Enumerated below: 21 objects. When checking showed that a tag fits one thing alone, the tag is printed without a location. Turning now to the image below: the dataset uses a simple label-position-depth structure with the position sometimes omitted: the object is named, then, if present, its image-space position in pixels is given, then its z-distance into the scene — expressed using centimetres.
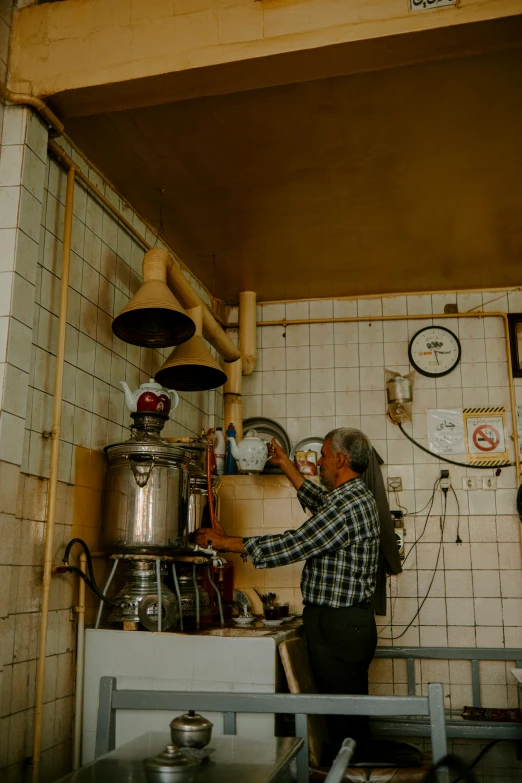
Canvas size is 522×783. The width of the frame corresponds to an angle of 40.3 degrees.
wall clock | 544
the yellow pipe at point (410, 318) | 525
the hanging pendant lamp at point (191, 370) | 356
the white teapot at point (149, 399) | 342
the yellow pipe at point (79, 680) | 306
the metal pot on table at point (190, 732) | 170
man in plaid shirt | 305
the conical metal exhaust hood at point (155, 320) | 328
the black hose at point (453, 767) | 139
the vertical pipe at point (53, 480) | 277
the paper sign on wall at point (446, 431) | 530
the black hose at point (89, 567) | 302
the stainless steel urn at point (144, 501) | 317
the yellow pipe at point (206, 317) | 392
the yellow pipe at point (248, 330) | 554
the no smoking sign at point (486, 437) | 525
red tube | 352
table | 160
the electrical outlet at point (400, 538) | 512
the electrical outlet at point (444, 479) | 522
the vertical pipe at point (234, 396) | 536
